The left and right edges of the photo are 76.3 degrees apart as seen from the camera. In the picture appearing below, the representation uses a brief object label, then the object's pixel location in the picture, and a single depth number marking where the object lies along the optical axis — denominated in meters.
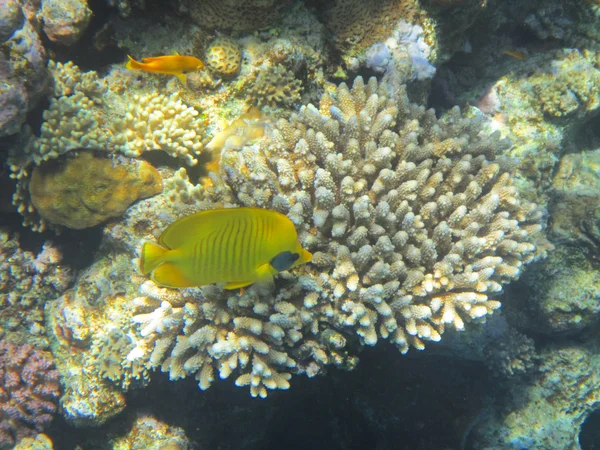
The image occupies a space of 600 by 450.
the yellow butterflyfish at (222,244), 1.75
